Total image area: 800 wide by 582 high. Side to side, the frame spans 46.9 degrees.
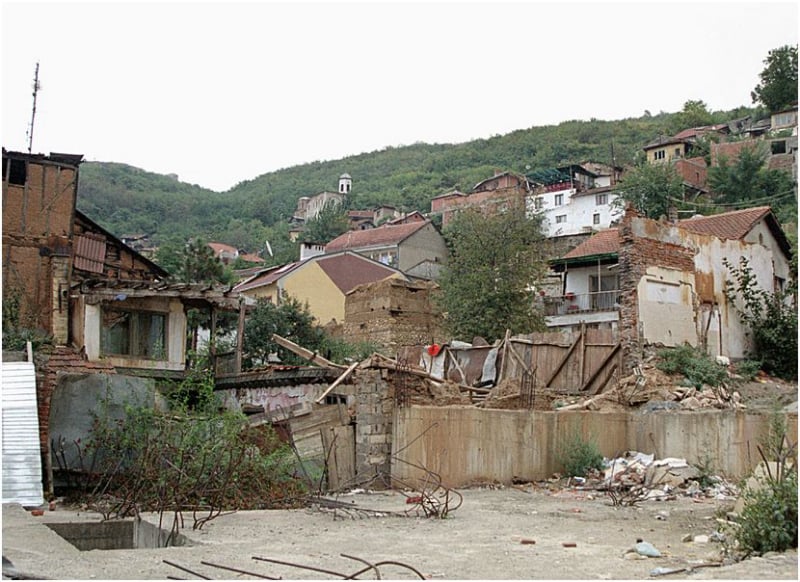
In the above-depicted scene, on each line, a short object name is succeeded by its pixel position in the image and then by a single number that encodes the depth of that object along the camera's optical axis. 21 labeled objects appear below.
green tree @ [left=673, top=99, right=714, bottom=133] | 96.69
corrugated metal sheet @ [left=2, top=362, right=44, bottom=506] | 12.28
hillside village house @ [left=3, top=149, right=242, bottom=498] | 23.59
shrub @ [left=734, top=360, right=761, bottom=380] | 26.53
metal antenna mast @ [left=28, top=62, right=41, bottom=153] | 31.14
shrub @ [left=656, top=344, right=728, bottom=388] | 23.22
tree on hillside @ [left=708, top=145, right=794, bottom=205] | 60.56
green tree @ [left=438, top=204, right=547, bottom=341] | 35.12
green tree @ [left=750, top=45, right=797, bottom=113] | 76.06
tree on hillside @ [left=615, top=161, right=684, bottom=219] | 56.00
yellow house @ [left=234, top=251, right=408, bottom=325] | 48.72
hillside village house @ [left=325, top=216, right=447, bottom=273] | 58.59
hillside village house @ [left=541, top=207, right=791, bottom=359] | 25.48
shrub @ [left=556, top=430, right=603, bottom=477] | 17.52
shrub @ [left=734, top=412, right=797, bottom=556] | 8.30
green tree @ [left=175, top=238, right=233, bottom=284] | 38.91
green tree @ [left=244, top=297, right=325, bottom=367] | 33.25
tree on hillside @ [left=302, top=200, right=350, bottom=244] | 80.88
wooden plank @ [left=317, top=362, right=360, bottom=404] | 17.28
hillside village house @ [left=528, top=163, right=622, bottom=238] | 65.38
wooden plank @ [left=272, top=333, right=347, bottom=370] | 21.34
